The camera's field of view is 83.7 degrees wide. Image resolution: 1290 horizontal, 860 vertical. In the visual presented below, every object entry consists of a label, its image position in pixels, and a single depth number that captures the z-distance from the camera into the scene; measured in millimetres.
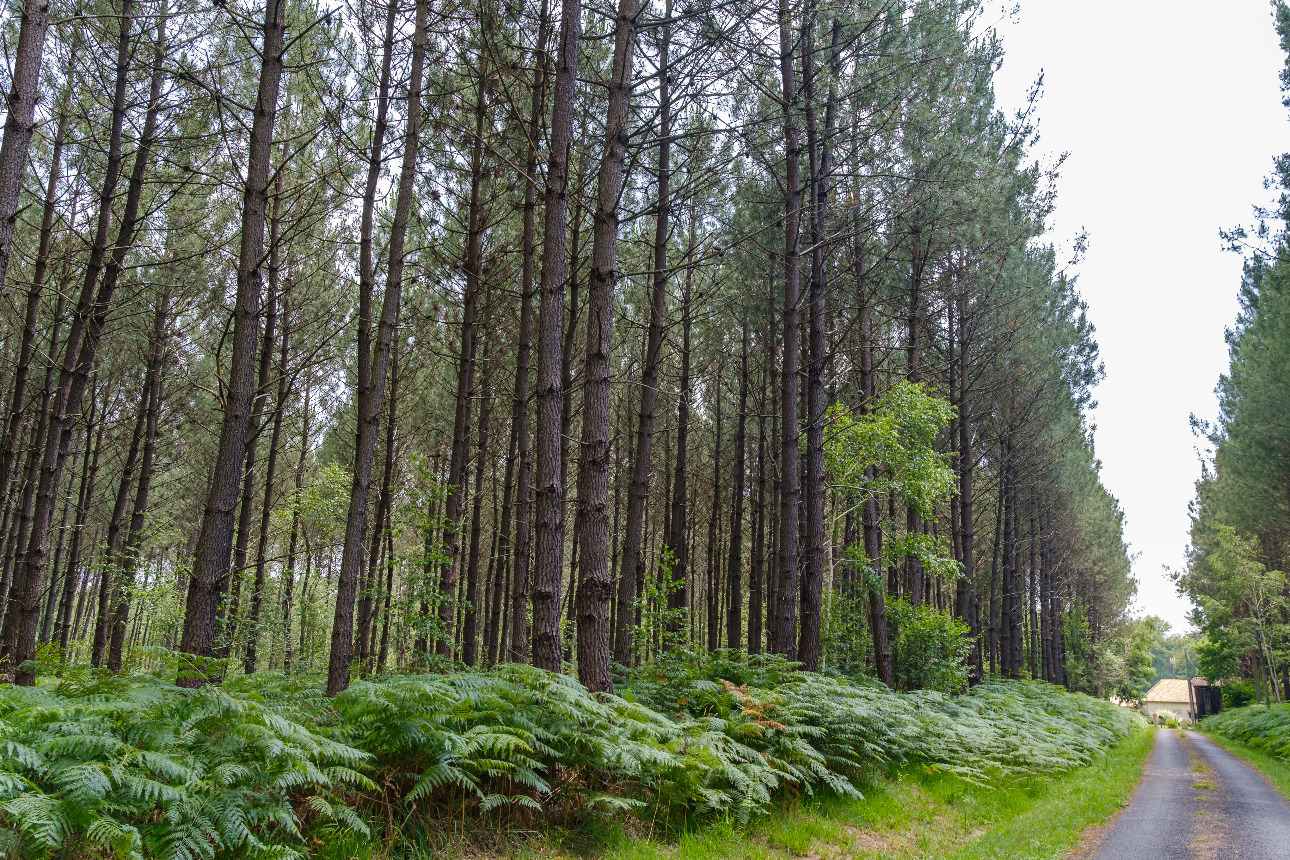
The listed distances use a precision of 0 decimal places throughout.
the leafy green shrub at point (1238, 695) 40275
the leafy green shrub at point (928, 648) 13961
